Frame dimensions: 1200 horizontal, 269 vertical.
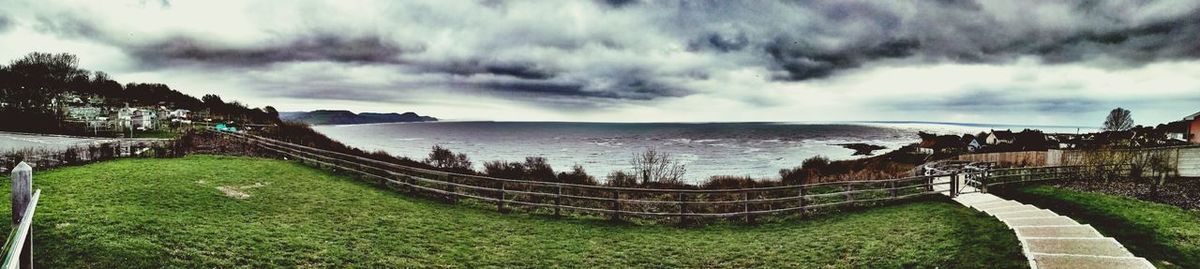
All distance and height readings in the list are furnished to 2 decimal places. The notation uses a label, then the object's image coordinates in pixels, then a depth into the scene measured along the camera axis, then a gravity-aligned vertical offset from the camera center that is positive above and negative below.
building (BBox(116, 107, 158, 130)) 83.92 +0.09
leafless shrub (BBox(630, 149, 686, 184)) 47.29 -4.44
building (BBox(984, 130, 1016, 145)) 88.07 -0.90
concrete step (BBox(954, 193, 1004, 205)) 16.55 -2.09
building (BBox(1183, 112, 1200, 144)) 39.26 +0.42
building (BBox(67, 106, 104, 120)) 79.50 +0.65
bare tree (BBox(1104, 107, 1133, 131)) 72.12 +1.93
